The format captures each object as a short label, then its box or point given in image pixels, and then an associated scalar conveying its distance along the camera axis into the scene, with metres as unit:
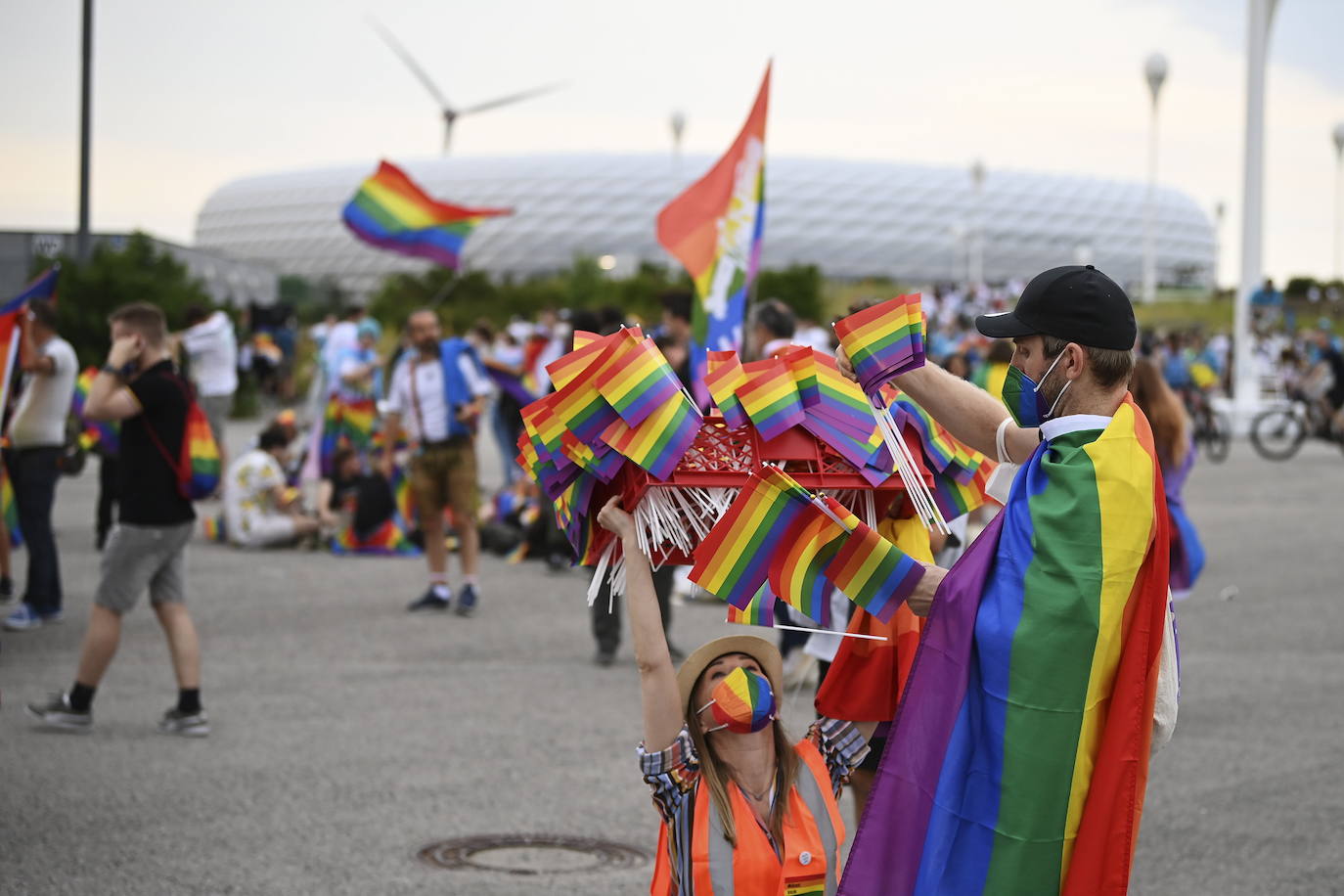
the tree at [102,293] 22.75
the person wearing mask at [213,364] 15.52
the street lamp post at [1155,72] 50.00
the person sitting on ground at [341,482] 14.78
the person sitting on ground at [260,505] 14.14
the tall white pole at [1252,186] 30.91
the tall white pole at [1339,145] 70.38
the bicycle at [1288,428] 24.88
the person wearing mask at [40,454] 9.75
